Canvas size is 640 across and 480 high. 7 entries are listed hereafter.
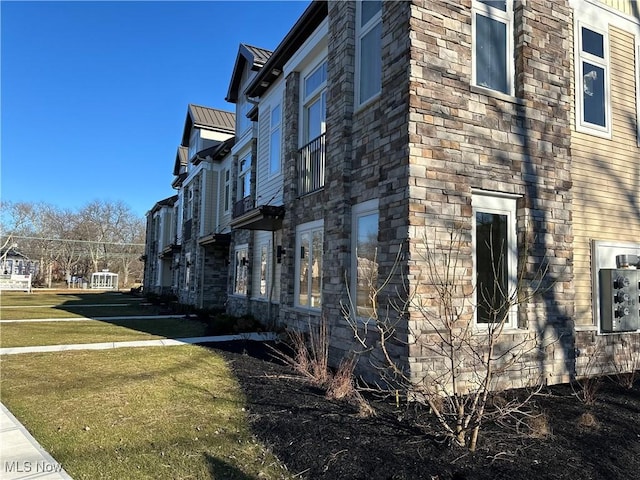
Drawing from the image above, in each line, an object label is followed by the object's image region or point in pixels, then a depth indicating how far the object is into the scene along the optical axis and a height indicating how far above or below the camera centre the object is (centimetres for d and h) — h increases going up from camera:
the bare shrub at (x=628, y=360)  727 -140
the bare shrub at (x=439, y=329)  530 -66
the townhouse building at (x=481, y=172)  572 +163
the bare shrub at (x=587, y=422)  452 -150
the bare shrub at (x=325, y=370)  533 -135
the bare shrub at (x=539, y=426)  418 -147
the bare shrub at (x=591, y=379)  543 -149
